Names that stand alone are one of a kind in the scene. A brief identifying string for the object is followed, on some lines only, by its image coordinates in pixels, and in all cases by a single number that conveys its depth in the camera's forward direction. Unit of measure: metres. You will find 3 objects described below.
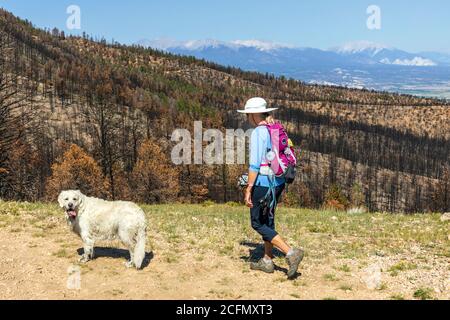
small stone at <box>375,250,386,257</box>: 12.76
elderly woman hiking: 9.69
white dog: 10.66
